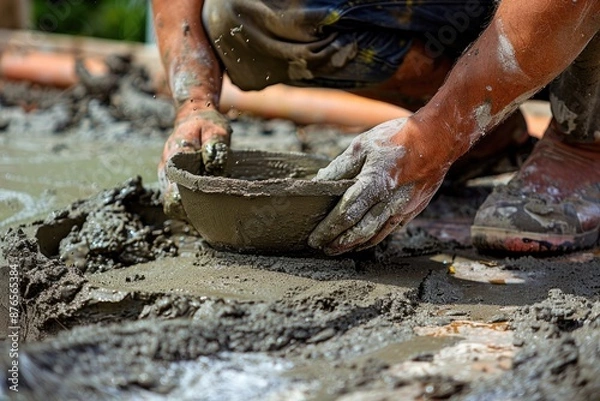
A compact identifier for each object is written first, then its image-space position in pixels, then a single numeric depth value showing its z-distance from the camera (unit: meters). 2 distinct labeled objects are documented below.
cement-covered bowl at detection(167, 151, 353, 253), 4.10
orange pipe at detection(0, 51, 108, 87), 11.81
